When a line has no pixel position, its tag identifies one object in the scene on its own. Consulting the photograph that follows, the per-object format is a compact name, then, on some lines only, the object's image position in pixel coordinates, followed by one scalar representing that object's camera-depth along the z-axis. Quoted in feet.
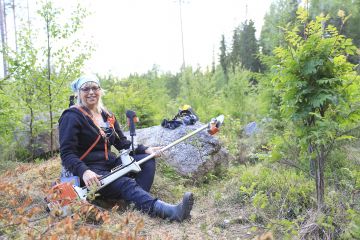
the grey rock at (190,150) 18.07
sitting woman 11.64
